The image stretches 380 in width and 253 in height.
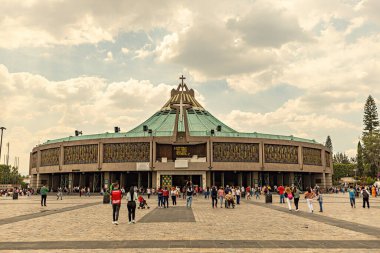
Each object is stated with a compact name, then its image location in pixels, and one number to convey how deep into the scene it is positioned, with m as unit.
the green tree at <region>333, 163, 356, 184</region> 134.25
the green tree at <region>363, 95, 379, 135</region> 98.69
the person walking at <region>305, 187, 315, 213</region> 21.91
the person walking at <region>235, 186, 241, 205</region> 29.63
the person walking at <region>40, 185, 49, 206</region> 27.90
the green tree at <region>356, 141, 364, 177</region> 108.04
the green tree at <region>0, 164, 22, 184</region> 127.19
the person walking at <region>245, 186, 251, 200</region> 40.07
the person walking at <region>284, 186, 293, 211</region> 23.52
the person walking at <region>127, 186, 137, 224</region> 15.91
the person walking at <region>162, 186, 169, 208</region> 26.22
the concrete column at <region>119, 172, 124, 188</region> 60.50
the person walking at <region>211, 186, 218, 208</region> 25.88
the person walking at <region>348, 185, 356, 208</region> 25.72
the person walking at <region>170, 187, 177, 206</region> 28.07
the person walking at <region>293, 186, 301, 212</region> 23.11
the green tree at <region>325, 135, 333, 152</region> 152.50
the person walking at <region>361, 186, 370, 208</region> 25.52
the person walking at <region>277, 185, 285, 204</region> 31.63
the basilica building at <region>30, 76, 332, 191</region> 57.13
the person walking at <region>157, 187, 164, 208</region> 25.97
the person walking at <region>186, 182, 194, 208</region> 25.55
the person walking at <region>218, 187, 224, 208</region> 27.49
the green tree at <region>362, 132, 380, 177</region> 83.06
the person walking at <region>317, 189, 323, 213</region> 23.00
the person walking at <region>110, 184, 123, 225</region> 15.28
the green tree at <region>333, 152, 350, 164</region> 183.99
